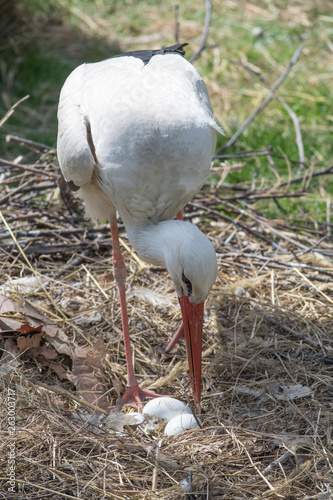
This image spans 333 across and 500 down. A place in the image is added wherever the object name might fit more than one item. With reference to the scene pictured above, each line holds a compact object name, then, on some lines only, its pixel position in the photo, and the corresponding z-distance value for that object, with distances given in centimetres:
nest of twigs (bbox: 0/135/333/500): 582
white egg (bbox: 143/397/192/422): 688
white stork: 630
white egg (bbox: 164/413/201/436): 654
